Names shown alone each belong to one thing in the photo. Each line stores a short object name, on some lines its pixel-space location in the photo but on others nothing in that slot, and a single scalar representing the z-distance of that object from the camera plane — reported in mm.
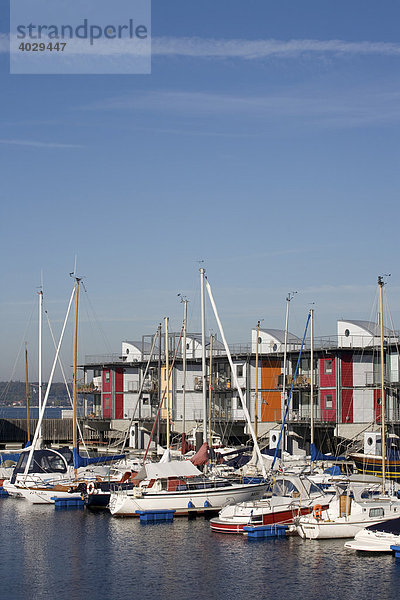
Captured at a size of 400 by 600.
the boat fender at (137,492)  48281
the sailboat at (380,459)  56812
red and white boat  43062
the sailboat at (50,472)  55781
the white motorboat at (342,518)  41250
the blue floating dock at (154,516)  47325
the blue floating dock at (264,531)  42125
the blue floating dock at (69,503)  54312
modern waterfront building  75125
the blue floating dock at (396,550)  37425
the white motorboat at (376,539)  38062
